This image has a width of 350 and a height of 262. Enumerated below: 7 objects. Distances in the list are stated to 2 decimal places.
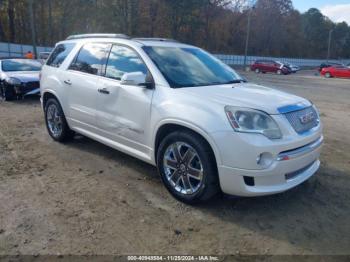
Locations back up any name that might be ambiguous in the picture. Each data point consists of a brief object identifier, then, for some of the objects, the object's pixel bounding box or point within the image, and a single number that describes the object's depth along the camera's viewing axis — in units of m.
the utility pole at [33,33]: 24.64
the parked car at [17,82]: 10.88
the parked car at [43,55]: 24.71
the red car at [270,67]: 38.69
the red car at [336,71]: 34.25
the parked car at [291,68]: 40.01
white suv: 3.44
